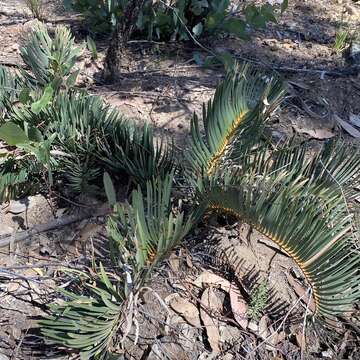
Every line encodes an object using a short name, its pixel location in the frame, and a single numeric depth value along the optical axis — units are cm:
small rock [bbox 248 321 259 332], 190
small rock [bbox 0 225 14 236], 213
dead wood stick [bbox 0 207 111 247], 210
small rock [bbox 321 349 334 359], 188
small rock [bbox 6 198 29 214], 219
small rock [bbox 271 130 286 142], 265
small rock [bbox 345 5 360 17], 377
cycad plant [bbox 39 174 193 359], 165
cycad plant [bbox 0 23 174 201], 211
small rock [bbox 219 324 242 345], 188
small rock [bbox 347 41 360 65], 327
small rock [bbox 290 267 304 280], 207
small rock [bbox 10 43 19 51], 316
